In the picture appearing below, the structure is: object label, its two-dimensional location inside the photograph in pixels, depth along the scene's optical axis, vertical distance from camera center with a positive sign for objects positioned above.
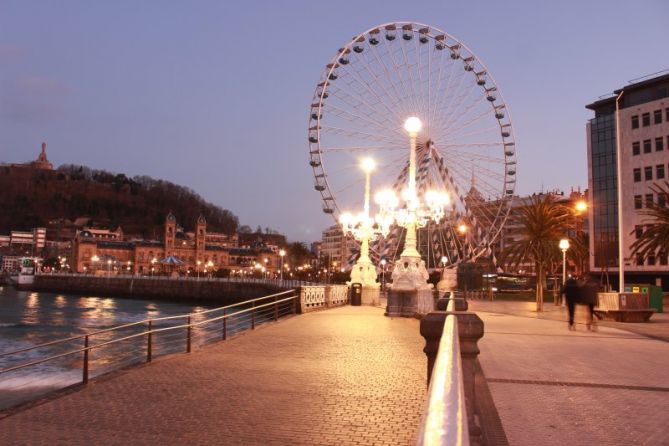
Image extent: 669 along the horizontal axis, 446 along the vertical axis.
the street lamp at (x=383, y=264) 48.26 +0.71
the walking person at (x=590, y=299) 21.36 -0.69
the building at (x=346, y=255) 48.88 +2.93
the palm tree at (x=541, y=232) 37.67 +2.64
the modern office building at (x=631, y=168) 65.69 +11.67
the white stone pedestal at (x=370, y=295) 37.25 -1.25
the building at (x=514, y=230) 114.01 +9.02
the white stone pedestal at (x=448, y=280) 41.16 -0.33
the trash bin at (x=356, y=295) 36.53 -1.23
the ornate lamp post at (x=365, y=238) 37.78 +2.21
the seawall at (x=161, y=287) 89.00 -3.04
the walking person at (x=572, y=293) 21.70 -0.53
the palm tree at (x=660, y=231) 36.75 +2.74
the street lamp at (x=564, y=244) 39.86 +2.05
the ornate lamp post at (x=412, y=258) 27.67 +0.72
